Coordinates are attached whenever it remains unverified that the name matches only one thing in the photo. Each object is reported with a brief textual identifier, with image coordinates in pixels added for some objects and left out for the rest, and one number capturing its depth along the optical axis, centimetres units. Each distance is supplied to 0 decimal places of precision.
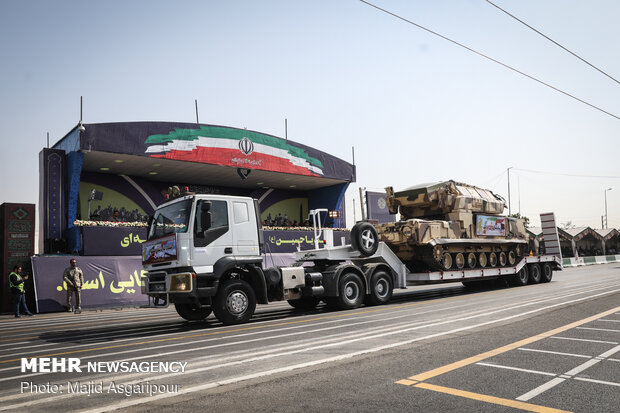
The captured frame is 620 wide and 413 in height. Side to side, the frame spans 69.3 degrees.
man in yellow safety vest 1490
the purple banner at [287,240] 2527
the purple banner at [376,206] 3509
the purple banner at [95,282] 1622
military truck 905
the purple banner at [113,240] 1909
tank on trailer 1415
